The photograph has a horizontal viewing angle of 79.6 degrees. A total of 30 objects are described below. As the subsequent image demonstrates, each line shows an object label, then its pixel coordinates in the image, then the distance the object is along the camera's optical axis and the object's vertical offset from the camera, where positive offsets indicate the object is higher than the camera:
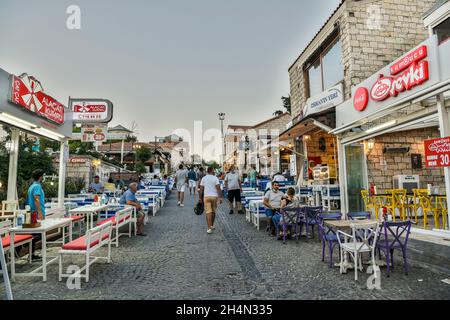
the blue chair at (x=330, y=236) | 4.43 -0.94
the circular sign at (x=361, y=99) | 7.46 +2.32
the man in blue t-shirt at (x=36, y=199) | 5.16 -0.26
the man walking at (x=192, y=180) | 17.08 +0.18
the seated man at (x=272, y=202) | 6.88 -0.52
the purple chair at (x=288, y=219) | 6.09 -0.88
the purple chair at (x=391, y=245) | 4.02 -1.00
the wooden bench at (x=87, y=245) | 3.88 -0.93
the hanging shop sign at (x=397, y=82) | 5.41 +2.26
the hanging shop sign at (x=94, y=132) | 11.73 +2.29
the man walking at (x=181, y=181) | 13.24 +0.07
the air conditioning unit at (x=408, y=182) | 9.17 -0.09
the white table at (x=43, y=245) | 3.94 -0.89
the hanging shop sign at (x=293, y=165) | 14.84 +0.90
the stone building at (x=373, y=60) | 9.73 +4.57
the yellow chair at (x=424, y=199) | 6.75 -0.56
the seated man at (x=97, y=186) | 11.37 -0.09
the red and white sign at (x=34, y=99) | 6.18 +2.23
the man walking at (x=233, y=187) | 10.36 -0.19
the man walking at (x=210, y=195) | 7.26 -0.34
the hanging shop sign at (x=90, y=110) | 10.48 +2.91
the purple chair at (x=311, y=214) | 6.22 -0.77
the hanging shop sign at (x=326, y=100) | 10.33 +3.17
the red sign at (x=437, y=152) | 5.05 +0.52
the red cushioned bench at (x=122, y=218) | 5.97 -0.81
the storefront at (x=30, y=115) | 5.96 +1.82
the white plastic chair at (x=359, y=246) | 3.94 -1.01
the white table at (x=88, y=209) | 6.37 -0.60
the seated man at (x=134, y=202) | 7.29 -0.52
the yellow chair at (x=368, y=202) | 8.30 -0.69
